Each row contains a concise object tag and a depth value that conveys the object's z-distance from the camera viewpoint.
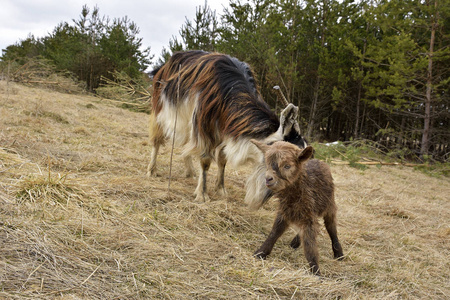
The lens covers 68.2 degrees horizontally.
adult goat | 3.25
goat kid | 2.40
